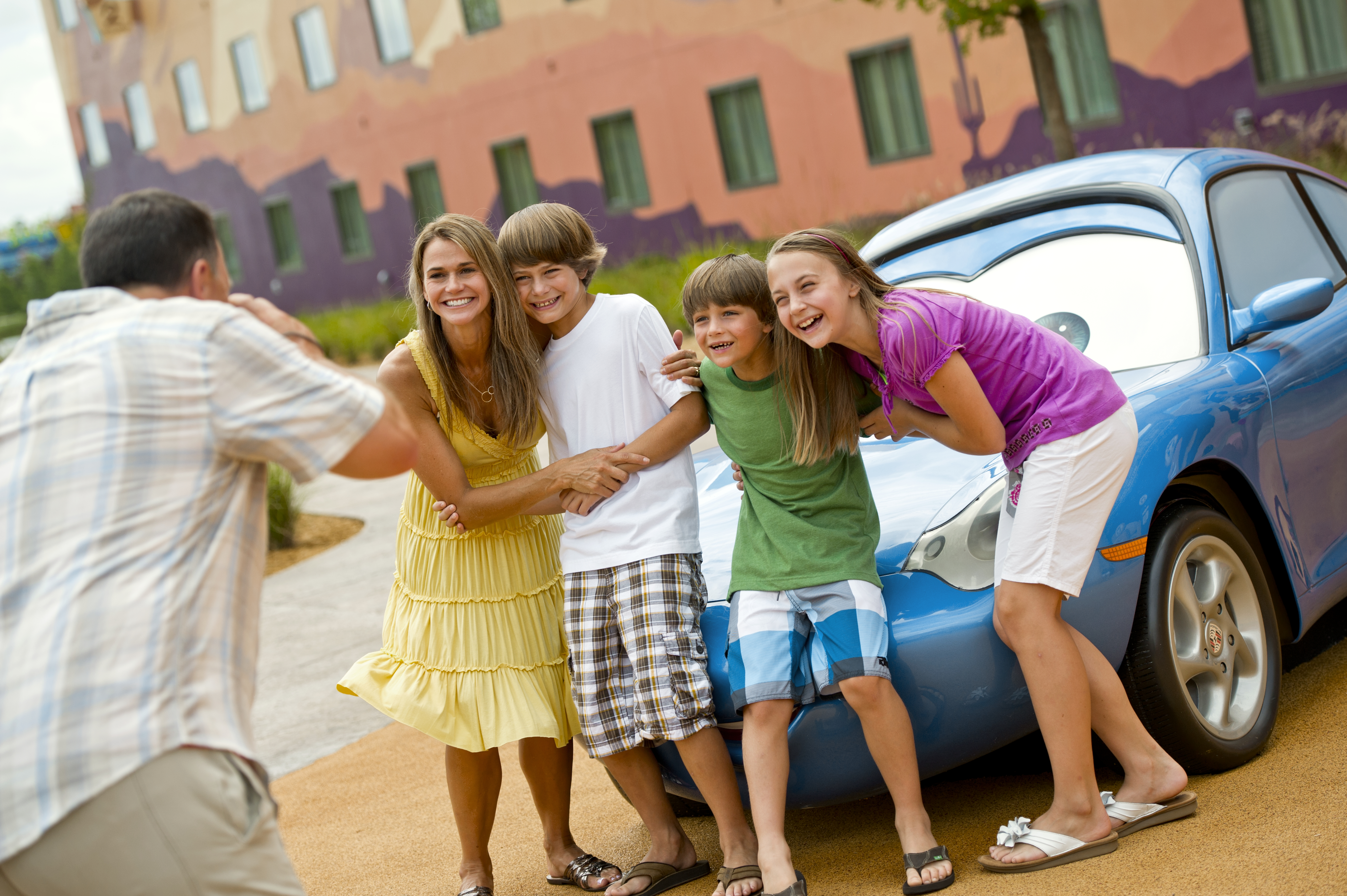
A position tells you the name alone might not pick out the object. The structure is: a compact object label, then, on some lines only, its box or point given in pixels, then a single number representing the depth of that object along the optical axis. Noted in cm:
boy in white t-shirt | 313
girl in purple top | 291
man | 192
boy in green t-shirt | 293
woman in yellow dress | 331
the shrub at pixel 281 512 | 991
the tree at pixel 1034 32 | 1043
